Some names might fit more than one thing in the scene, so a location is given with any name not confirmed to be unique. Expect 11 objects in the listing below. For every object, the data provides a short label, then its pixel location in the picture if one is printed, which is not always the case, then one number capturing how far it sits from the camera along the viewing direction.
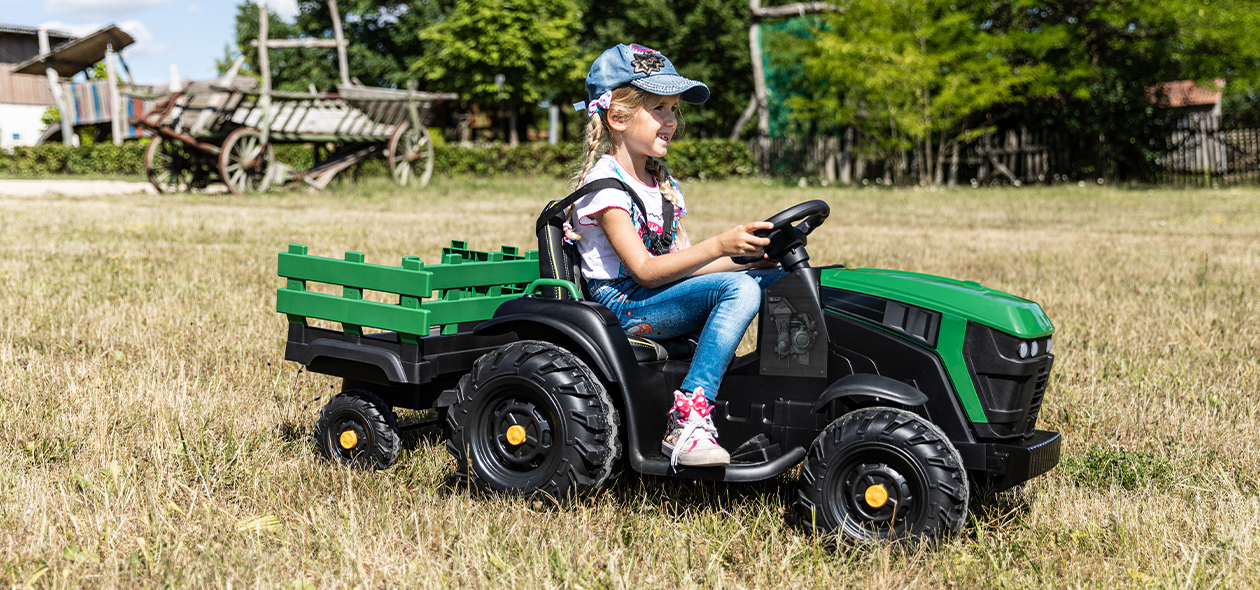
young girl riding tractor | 2.87
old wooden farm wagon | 16.50
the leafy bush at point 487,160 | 28.38
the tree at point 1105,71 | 24.08
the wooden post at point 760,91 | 28.80
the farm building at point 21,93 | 45.16
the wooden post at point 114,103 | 26.65
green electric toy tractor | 2.65
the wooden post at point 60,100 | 29.55
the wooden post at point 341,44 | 22.03
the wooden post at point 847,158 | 26.84
